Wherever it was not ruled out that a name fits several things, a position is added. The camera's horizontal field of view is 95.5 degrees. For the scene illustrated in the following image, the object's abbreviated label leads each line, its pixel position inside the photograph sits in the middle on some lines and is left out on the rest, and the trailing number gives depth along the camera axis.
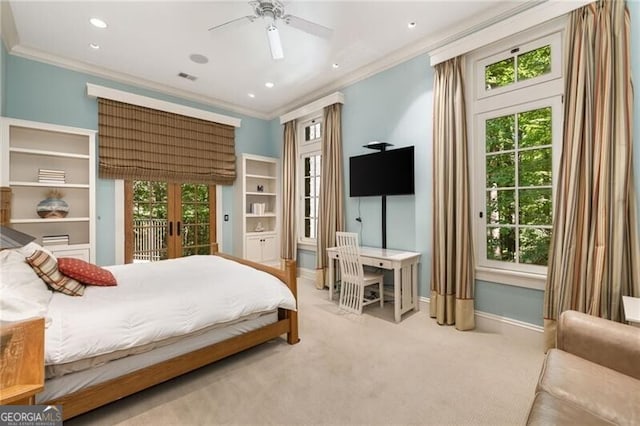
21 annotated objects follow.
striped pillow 2.08
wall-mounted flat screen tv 3.54
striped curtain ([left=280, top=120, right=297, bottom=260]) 5.20
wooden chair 3.42
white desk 3.20
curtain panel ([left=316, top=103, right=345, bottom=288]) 4.41
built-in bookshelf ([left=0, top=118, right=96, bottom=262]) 3.35
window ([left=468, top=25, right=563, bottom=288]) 2.68
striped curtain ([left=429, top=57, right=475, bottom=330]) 3.00
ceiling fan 2.47
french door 4.28
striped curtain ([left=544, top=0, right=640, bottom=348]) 2.15
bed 1.64
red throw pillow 2.25
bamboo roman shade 4.00
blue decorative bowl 3.43
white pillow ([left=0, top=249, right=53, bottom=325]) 1.53
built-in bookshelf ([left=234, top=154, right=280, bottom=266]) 5.18
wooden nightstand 1.26
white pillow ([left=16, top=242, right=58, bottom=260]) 2.15
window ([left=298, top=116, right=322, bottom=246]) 5.00
